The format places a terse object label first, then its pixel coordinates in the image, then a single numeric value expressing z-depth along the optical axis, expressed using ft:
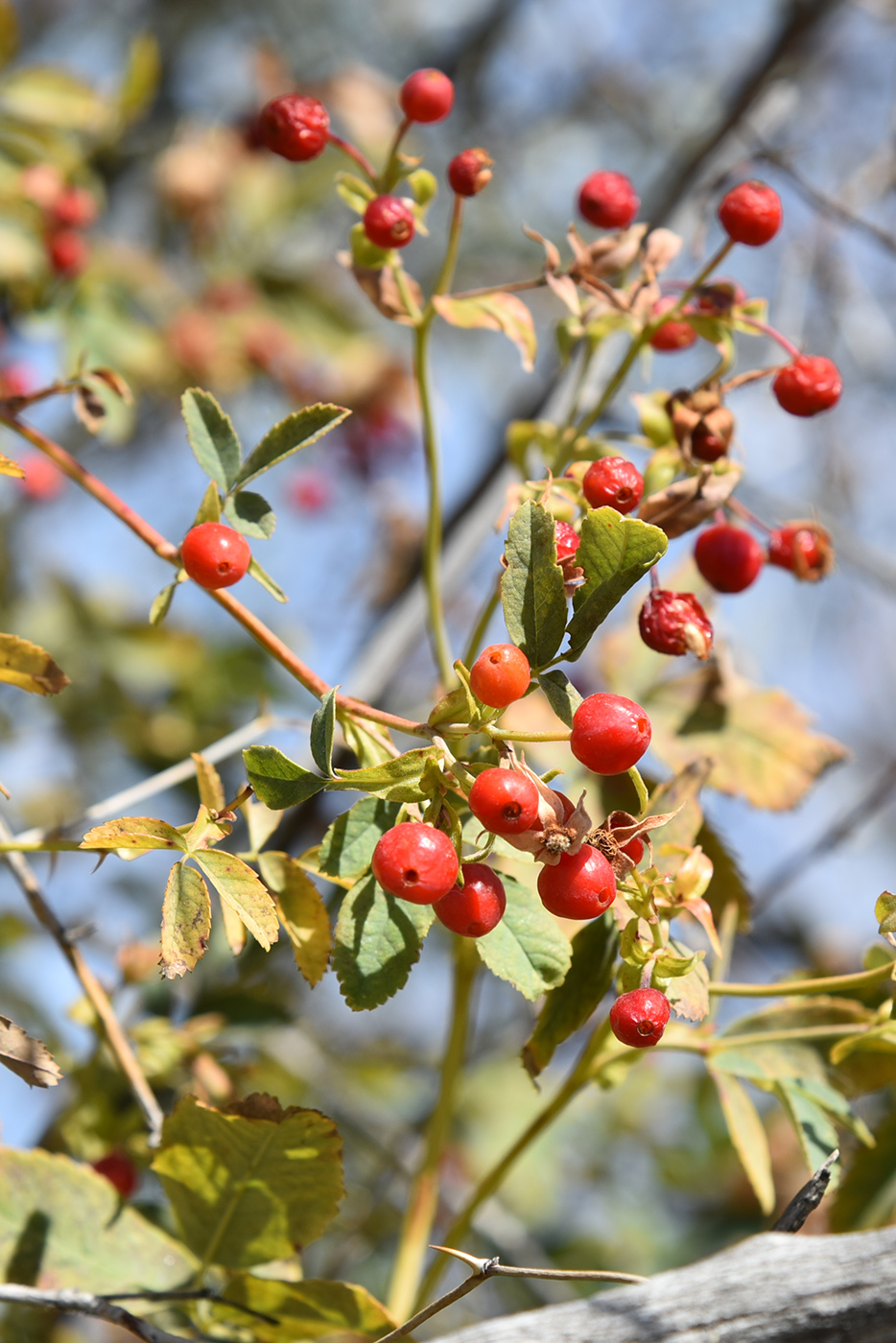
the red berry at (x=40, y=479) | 6.20
